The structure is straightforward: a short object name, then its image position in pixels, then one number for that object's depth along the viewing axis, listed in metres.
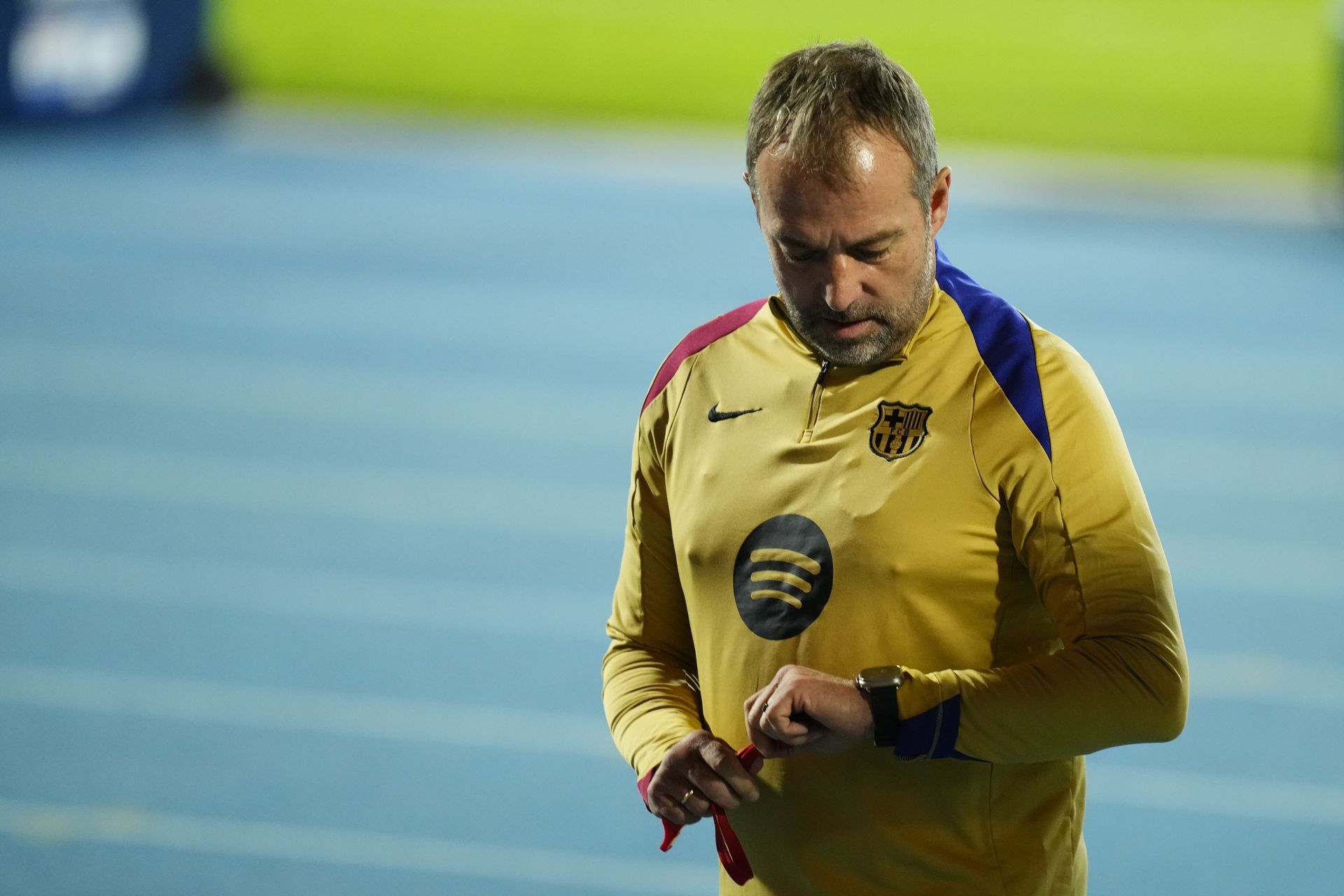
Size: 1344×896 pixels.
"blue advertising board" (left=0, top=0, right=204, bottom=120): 42.26
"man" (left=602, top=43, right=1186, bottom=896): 11.99
